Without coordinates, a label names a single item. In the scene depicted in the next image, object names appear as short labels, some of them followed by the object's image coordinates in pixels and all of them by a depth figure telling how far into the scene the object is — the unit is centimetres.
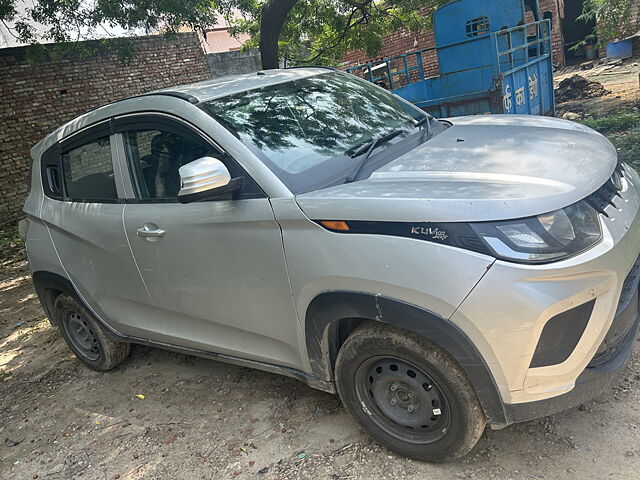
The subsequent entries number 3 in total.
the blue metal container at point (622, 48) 1555
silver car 197
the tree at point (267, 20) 710
